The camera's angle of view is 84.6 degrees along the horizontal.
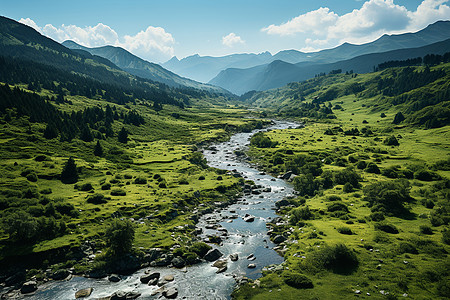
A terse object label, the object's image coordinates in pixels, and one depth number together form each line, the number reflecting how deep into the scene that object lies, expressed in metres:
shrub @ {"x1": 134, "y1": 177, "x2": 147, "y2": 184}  77.00
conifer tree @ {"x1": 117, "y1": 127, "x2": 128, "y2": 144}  136.62
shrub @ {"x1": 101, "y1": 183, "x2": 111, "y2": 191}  69.00
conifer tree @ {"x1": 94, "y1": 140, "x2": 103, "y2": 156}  106.34
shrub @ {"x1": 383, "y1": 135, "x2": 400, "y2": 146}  124.60
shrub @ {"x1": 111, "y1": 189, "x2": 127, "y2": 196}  66.25
